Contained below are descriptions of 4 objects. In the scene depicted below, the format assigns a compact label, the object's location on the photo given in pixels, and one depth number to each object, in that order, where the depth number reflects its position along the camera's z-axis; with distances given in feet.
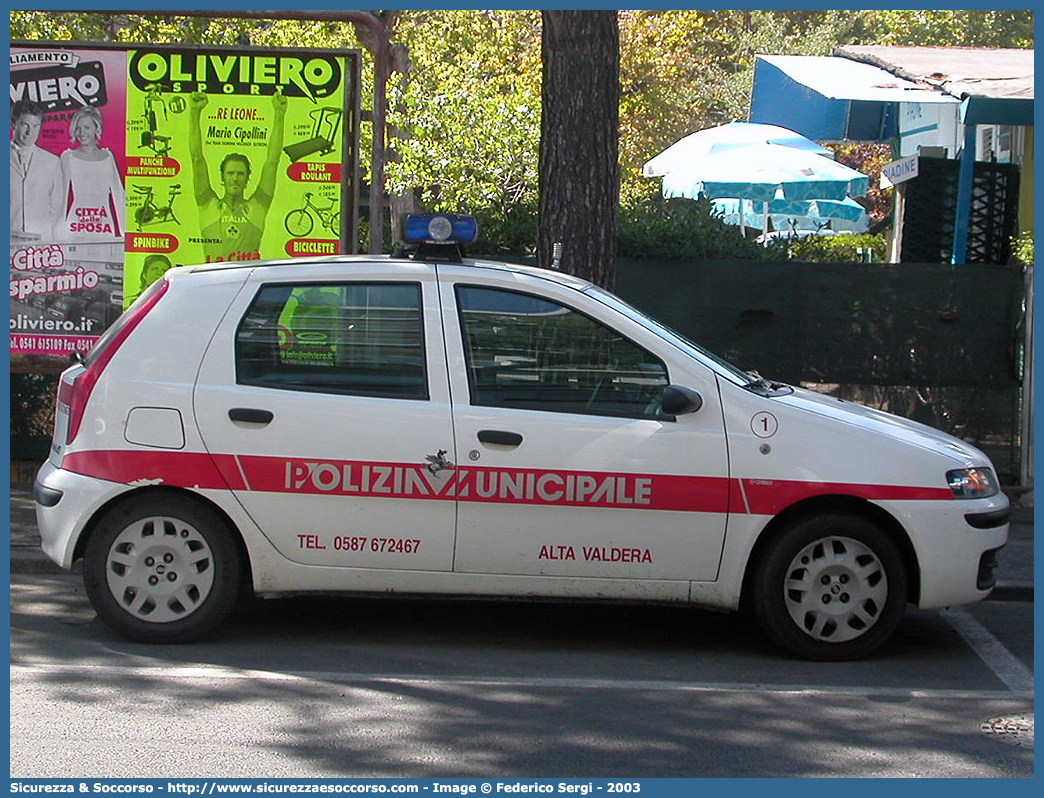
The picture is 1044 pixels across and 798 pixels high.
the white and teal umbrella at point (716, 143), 62.80
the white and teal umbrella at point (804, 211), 69.97
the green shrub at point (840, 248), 51.78
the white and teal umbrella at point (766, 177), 59.52
